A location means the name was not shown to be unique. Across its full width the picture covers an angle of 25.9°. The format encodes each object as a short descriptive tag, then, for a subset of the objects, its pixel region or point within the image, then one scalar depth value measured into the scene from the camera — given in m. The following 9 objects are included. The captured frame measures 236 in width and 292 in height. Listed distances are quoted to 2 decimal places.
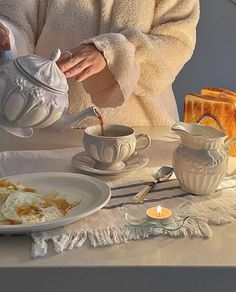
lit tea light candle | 0.67
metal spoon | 0.75
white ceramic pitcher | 0.75
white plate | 0.67
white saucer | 0.84
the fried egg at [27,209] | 0.65
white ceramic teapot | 0.68
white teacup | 0.84
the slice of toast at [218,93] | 1.02
